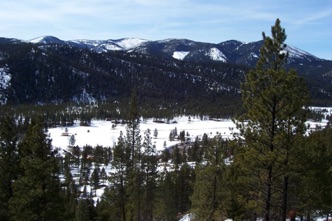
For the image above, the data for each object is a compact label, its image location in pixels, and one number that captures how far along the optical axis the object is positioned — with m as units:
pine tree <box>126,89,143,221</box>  34.78
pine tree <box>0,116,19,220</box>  22.67
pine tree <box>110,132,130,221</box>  31.03
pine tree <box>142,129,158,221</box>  38.66
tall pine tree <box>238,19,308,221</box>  16.61
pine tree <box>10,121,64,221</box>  20.44
